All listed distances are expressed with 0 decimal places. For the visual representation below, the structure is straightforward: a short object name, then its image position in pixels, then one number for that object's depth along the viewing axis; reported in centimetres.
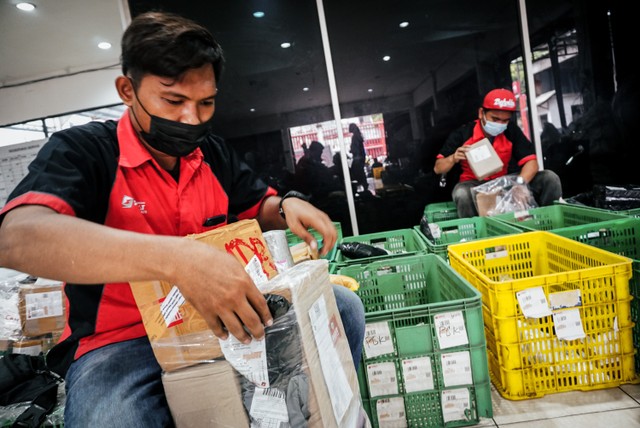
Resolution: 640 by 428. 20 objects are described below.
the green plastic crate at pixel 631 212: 224
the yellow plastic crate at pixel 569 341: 144
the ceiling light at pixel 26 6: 324
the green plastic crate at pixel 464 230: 244
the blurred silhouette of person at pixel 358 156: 367
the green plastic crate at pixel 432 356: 138
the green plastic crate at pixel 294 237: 286
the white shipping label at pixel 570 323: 145
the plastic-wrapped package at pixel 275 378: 75
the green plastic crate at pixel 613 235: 190
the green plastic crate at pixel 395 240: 250
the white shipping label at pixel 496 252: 189
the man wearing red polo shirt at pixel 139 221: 65
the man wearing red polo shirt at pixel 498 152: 298
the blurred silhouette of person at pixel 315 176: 372
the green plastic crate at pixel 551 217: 234
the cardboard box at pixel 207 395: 77
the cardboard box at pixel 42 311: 185
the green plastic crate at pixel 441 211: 311
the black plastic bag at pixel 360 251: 217
